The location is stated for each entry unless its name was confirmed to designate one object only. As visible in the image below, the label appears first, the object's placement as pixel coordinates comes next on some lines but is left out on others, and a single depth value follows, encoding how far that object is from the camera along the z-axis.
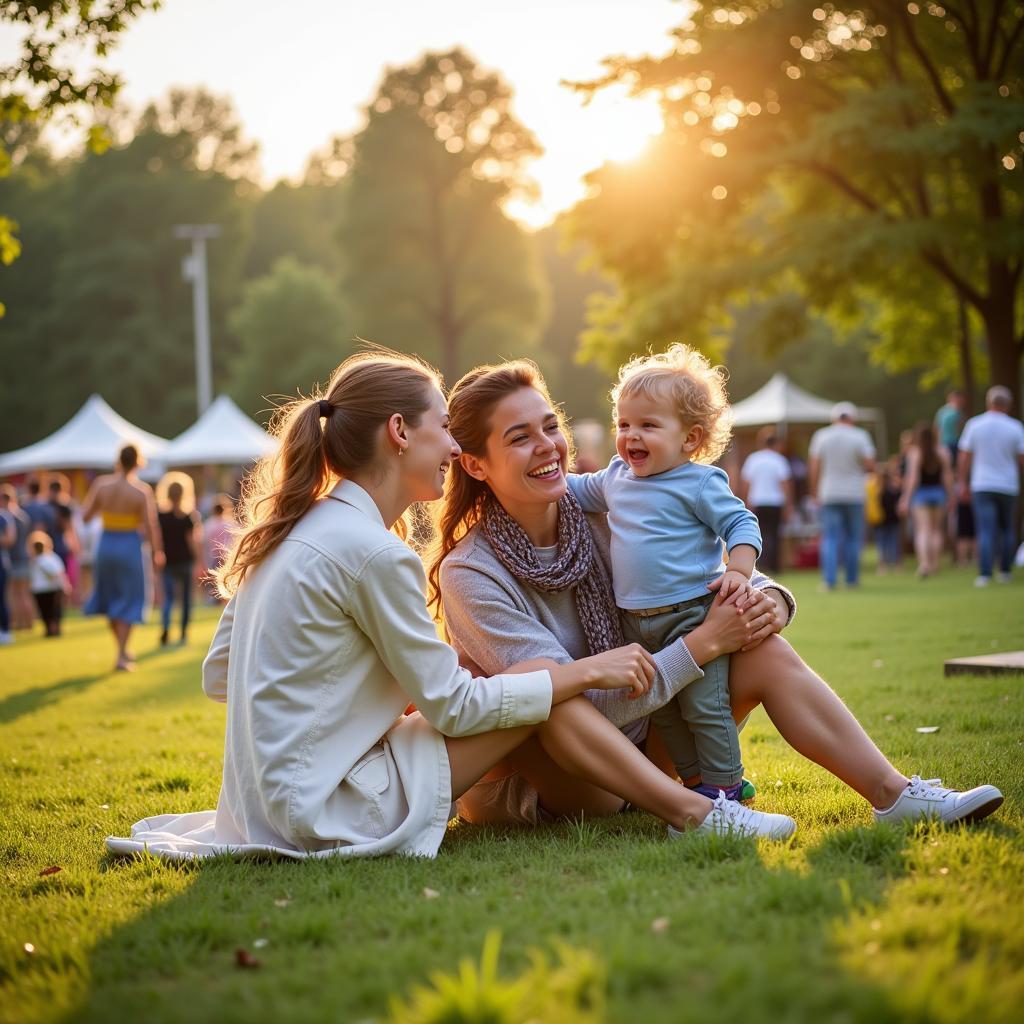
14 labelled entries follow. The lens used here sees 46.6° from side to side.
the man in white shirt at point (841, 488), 15.37
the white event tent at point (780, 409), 26.62
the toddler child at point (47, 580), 16.67
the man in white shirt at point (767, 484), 17.34
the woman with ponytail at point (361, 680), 3.64
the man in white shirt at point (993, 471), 13.66
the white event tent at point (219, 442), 27.48
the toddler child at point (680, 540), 3.99
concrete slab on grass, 6.88
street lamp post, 39.47
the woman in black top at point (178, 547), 14.09
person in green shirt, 19.34
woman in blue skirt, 11.72
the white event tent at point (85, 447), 27.78
